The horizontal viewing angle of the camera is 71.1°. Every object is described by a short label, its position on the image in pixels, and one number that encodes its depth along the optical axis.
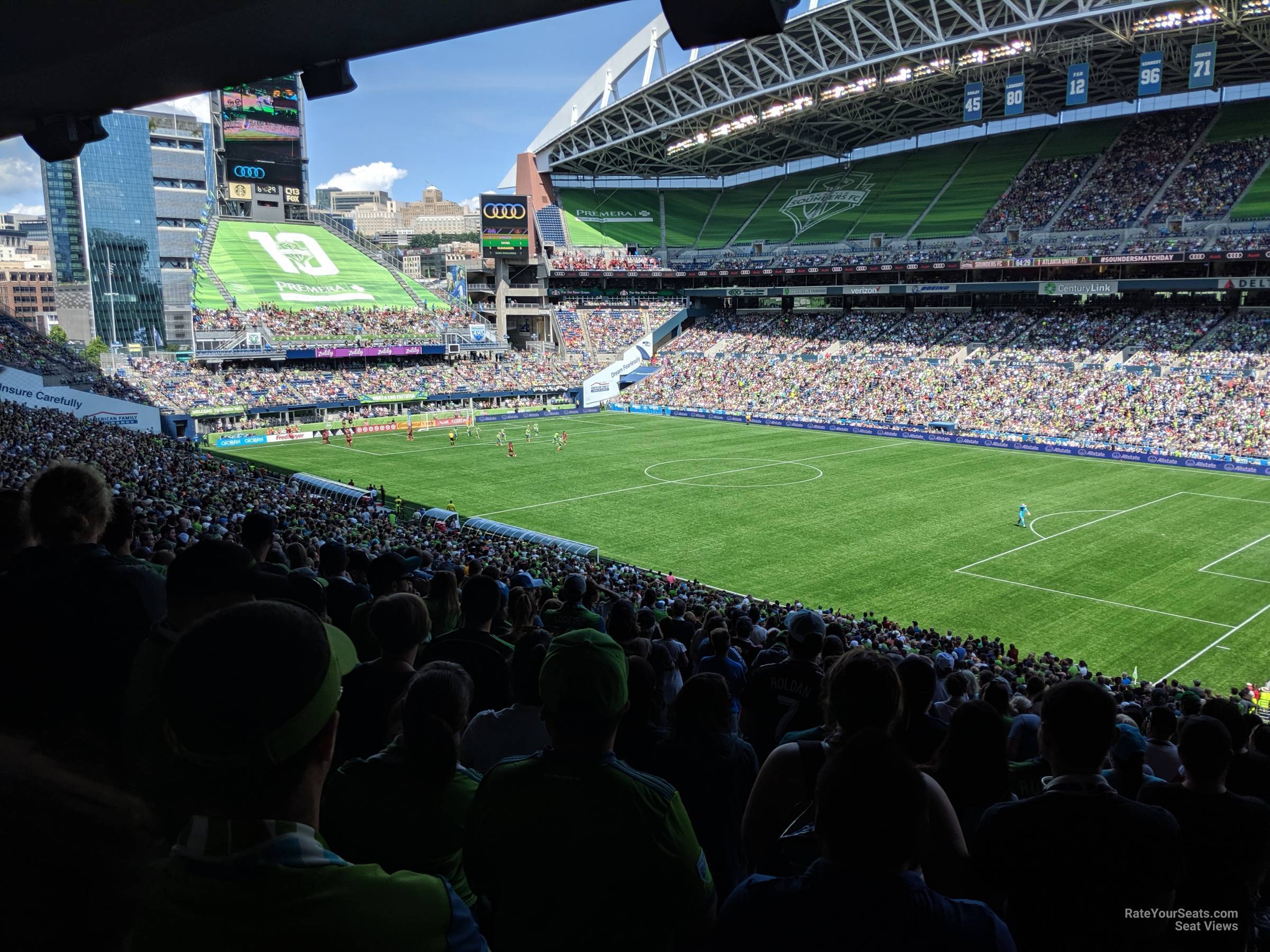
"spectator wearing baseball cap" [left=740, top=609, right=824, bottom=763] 5.56
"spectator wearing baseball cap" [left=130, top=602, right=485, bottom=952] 1.77
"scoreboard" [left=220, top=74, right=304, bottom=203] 77.81
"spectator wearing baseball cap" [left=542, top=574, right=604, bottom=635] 7.82
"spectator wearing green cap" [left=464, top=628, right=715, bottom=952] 2.86
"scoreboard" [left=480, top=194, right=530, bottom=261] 80.44
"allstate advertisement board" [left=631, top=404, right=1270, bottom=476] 42.31
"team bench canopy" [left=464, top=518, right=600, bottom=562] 26.97
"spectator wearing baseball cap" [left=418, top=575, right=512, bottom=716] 5.53
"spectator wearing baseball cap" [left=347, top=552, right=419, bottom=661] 9.12
